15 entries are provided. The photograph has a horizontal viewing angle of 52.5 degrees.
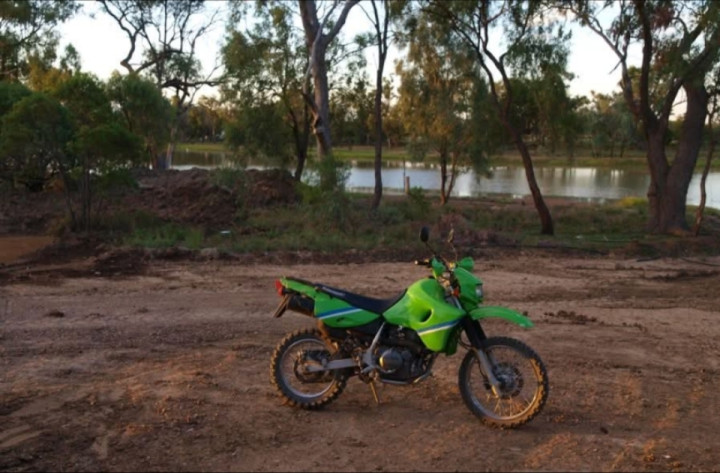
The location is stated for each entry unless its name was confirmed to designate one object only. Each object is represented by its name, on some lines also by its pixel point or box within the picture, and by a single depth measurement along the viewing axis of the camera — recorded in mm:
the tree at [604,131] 59438
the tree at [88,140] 15797
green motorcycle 5113
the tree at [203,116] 28622
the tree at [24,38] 33062
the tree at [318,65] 22703
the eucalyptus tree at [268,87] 24438
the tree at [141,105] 28344
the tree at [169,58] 38938
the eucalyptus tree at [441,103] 24062
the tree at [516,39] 18156
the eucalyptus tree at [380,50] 19844
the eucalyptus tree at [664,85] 16391
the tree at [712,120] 17530
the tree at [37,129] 15594
